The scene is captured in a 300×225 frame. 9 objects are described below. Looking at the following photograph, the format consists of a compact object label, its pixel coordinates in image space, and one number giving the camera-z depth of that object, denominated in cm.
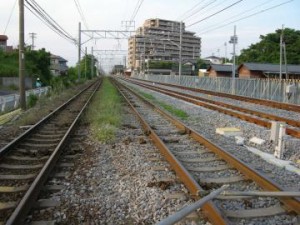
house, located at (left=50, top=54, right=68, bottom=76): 7562
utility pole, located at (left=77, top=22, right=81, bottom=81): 3873
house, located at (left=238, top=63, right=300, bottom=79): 3562
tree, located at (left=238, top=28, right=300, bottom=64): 4624
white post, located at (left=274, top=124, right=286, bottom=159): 619
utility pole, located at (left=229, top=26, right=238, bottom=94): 2480
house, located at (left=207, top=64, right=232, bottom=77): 4235
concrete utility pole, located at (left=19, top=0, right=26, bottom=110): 1290
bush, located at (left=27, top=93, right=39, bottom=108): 1422
